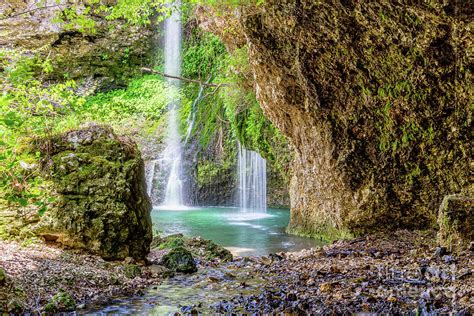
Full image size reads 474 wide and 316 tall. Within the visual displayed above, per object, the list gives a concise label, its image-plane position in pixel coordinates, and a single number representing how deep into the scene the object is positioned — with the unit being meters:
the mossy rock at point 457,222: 6.47
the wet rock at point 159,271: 6.36
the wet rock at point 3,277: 4.38
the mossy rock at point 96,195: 6.36
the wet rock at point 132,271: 6.02
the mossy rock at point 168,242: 8.84
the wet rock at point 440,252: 6.15
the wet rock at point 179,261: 6.77
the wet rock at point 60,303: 4.45
